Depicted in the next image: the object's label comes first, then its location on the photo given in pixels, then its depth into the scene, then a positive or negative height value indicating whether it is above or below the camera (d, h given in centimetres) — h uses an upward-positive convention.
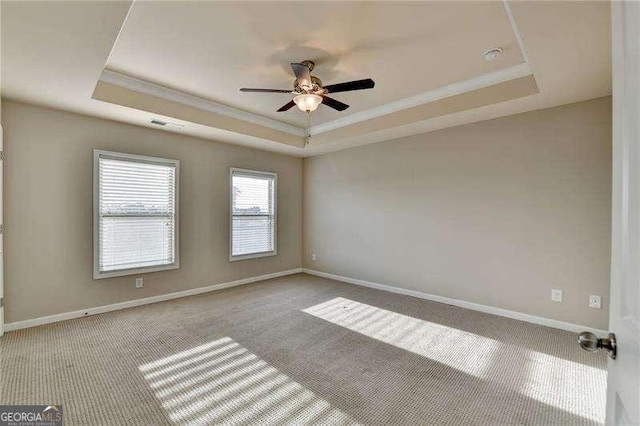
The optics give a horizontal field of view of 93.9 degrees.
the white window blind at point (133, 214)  370 -5
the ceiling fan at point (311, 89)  256 +111
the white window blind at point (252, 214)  507 -6
